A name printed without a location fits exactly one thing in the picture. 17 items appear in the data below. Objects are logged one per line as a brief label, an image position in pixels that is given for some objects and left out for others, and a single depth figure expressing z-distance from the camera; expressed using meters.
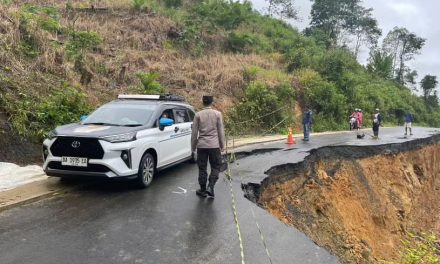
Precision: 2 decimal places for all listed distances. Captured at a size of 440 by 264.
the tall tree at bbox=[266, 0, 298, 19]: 49.25
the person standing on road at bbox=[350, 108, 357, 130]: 25.78
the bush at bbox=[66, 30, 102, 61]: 16.05
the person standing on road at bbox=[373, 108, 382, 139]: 20.84
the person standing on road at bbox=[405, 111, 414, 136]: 23.41
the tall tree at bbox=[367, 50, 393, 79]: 50.81
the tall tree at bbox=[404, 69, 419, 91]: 63.47
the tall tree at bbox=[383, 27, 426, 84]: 63.56
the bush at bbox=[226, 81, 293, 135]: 21.67
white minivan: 7.37
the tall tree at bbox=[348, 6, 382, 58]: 58.69
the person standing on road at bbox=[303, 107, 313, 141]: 18.10
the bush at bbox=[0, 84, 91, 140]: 10.29
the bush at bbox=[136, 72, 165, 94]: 17.62
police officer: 7.37
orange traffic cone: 16.84
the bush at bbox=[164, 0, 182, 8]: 32.53
